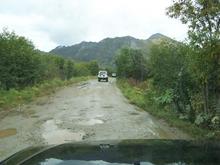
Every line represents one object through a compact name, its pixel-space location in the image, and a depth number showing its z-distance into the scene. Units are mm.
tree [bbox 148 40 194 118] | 7453
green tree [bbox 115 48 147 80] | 21868
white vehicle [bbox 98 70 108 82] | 27085
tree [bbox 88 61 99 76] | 48211
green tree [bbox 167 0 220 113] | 5360
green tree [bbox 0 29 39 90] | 12826
